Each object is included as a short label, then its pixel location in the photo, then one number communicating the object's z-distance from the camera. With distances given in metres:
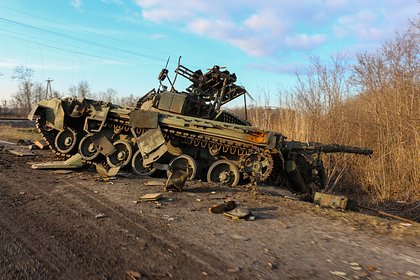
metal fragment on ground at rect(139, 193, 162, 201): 6.44
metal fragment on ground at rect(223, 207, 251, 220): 5.56
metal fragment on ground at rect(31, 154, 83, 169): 9.36
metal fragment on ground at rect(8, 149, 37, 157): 11.59
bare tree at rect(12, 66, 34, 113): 60.33
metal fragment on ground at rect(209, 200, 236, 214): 5.89
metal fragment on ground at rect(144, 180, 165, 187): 7.91
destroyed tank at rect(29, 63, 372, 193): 8.74
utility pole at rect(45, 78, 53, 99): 56.94
